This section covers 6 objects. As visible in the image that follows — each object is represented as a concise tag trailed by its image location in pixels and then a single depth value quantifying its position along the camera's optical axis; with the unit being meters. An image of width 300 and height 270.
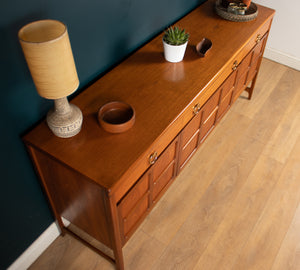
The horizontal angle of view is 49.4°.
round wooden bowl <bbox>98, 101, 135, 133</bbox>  1.21
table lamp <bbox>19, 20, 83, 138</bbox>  0.89
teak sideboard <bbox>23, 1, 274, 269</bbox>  1.16
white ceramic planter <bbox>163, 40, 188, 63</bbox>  1.50
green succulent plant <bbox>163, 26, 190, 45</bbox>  1.50
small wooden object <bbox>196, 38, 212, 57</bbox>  1.65
